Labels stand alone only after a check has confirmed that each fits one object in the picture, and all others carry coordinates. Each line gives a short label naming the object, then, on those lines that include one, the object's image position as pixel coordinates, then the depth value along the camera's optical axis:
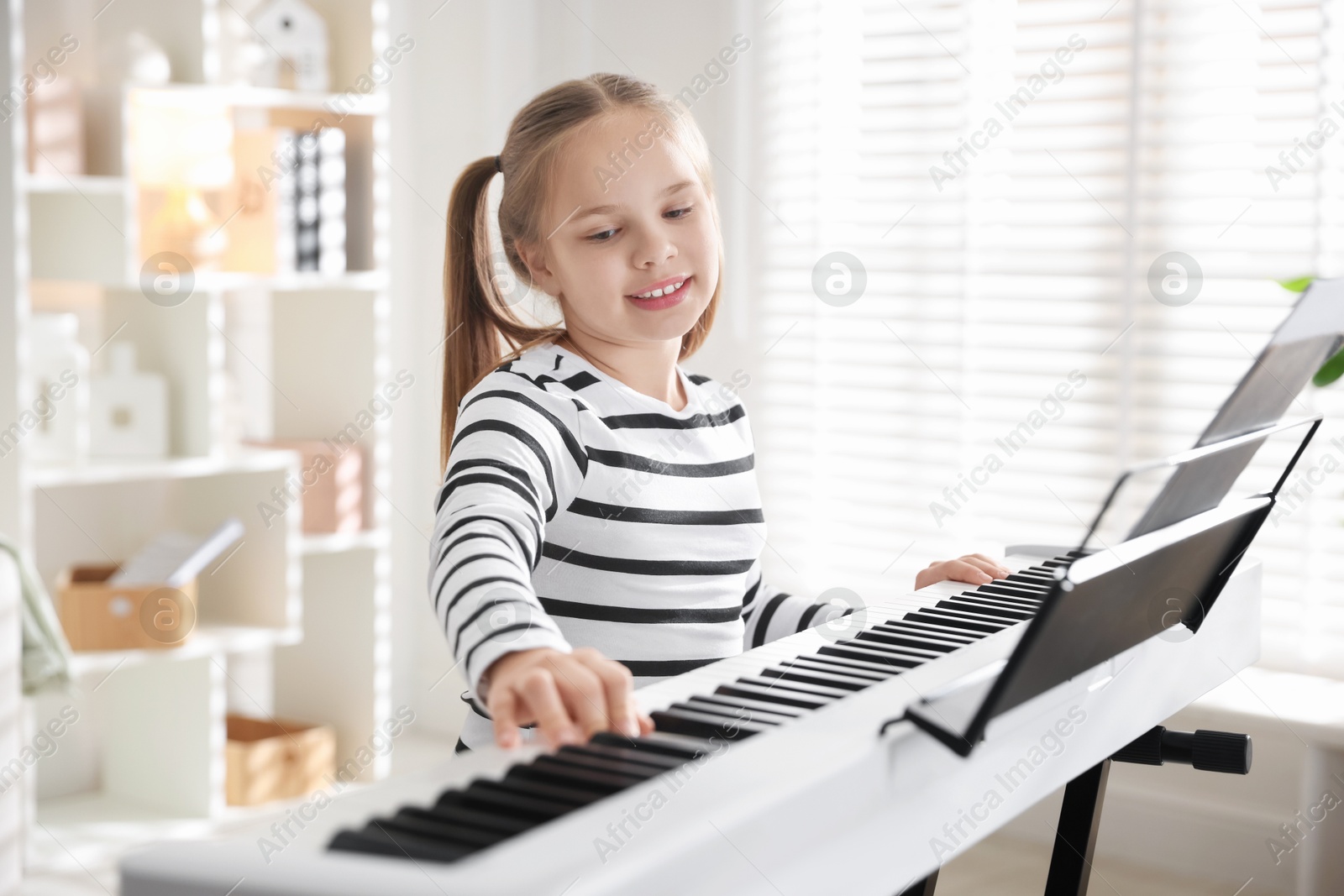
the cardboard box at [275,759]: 2.61
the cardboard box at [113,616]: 2.36
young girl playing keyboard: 1.12
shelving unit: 2.40
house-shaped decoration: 2.65
